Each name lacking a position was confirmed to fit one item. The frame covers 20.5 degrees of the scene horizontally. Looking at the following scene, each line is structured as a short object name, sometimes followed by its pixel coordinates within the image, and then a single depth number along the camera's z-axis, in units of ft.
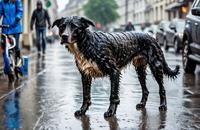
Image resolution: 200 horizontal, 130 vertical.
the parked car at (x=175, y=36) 79.42
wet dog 20.90
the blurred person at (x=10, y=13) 37.05
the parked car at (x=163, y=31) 97.68
